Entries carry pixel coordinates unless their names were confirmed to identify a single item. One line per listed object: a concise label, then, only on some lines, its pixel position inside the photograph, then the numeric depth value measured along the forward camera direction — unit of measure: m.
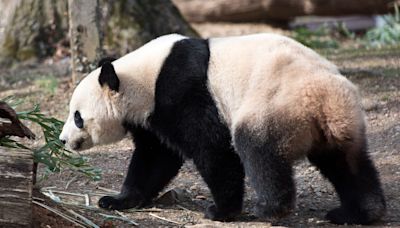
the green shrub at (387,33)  23.34
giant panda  9.58
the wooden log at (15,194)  8.37
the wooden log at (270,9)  26.12
